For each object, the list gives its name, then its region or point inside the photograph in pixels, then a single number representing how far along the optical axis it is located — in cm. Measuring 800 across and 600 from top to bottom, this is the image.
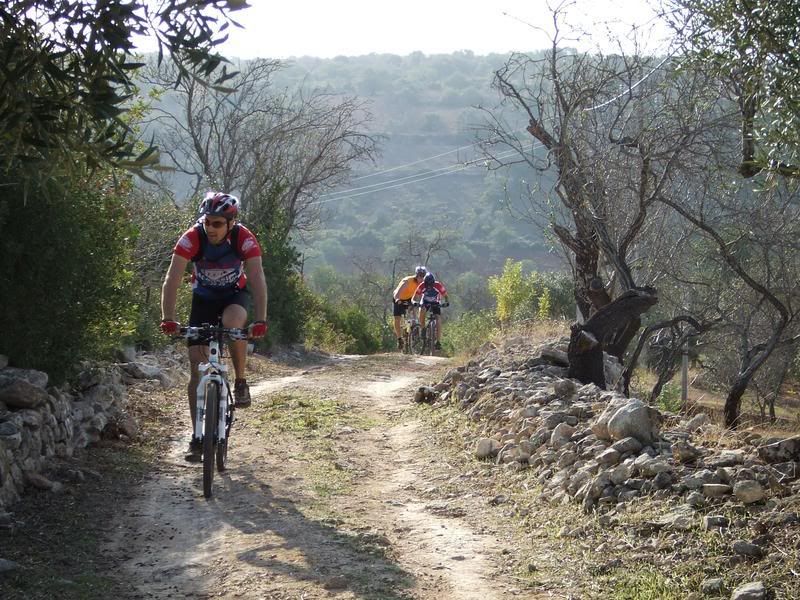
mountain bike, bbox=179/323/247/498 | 694
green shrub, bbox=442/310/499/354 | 2068
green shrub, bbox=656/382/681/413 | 1646
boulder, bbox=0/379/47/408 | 739
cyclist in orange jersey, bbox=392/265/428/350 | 2323
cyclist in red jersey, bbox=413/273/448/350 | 2245
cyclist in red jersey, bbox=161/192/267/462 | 721
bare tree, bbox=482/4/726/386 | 1246
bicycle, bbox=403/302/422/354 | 2342
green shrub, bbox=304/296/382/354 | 2694
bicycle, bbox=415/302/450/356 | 2309
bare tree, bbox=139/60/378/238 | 2842
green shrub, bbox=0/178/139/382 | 779
